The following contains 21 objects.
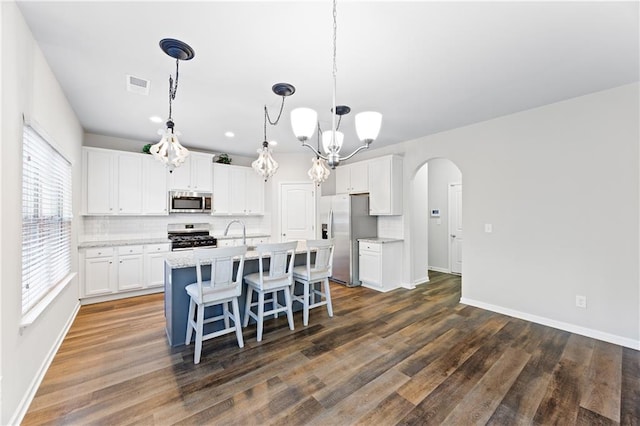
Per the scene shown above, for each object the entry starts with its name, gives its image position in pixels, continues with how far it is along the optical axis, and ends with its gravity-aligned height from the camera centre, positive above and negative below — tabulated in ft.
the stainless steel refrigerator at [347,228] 16.55 -0.93
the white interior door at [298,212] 19.10 +0.11
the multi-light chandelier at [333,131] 6.75 +2.15
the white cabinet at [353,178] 17.15 +2.30
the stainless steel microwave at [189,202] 16.12 +0.71
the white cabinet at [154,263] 14.58 -2.66
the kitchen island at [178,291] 9.15 -2.65
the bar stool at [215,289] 8.11 -2.36
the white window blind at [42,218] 6.75 -0.13
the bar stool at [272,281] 9.52 -2.42
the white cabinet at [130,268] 13.88 -2.77
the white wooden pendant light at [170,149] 8.45 +2.01
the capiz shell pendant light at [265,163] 11.04 +2.03
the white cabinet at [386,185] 15.80 +1.69
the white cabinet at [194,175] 16.20 +2.34
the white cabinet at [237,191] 17.79 +1.52
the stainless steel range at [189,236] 15.48 -1.38
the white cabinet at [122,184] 13.74 +1.59
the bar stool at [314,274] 10.88 -2.43
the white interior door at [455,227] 19.33 -0.99
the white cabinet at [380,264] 15.38 -2.90
